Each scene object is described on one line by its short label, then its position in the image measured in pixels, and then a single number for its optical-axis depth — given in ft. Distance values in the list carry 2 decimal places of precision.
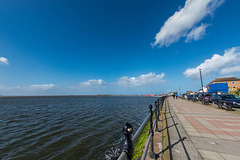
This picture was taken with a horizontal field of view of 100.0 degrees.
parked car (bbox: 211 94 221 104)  47.88
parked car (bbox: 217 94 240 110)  33.31
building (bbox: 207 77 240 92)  144.56
